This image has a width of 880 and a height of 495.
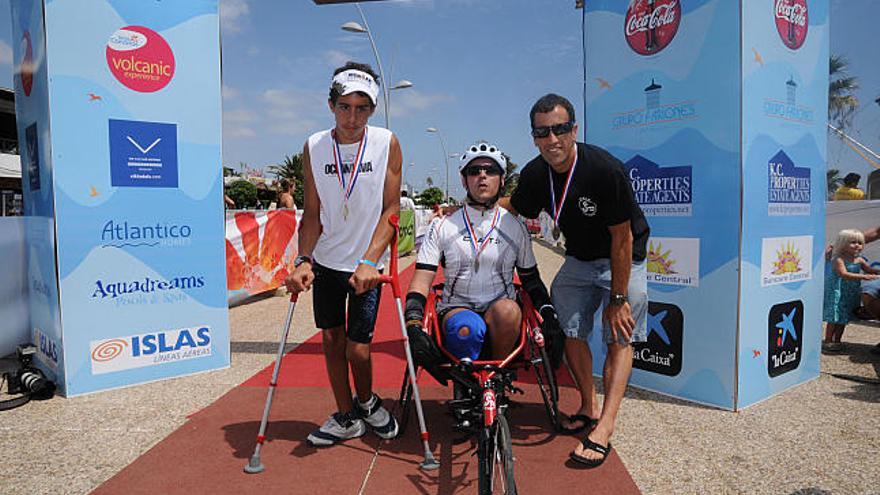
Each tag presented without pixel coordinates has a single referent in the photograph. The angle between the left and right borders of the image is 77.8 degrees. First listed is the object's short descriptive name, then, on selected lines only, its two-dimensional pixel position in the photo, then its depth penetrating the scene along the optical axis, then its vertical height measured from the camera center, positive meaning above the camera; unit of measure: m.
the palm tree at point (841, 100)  45.25 +10.07
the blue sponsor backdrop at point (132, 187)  4.18 +0.26
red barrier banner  8.25 -0.53
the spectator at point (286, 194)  10.77 +0.47
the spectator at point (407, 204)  18.50 +0.43
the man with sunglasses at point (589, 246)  3.04 -0.19
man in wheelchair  2.96 -0.27
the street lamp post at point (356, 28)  18.17 +6.30
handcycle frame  2.32 -0.84
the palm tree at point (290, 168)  68.29 +6.38
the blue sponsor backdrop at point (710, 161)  3.62 +0.37
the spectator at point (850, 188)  8.56 +0.38
